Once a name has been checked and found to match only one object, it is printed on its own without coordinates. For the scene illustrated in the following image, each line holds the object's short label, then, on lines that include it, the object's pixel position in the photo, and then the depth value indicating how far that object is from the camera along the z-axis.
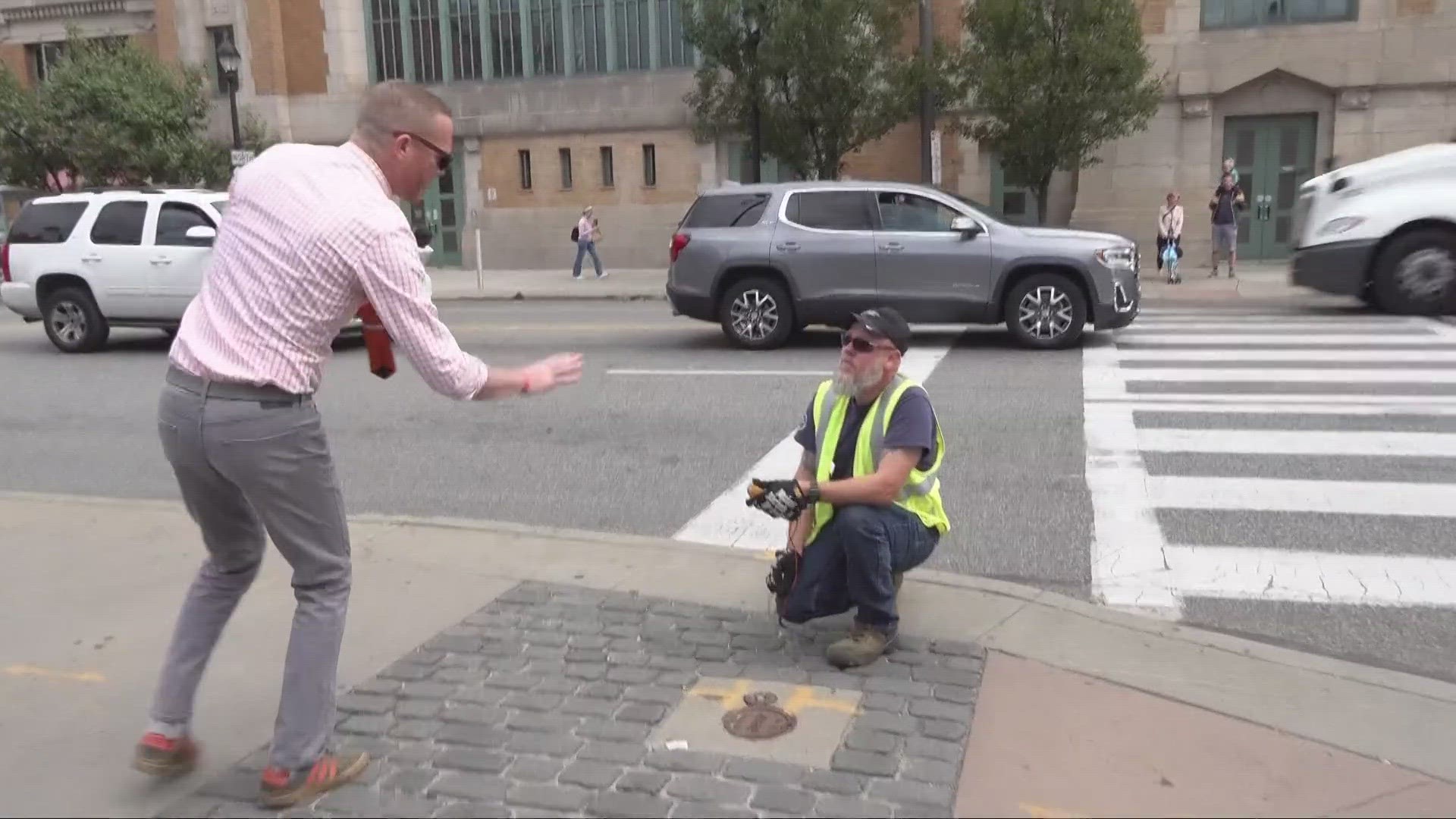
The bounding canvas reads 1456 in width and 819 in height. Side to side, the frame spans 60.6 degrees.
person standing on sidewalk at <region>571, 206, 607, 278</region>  24.75
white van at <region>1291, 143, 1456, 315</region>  13.78
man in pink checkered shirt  3.14
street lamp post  21.41
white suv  14.24
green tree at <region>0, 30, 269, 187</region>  26.33
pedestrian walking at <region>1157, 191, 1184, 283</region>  19.83
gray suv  12.26
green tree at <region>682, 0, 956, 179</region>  20.08
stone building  22.42
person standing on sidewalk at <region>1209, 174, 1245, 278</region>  20.09
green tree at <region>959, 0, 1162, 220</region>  18.75
